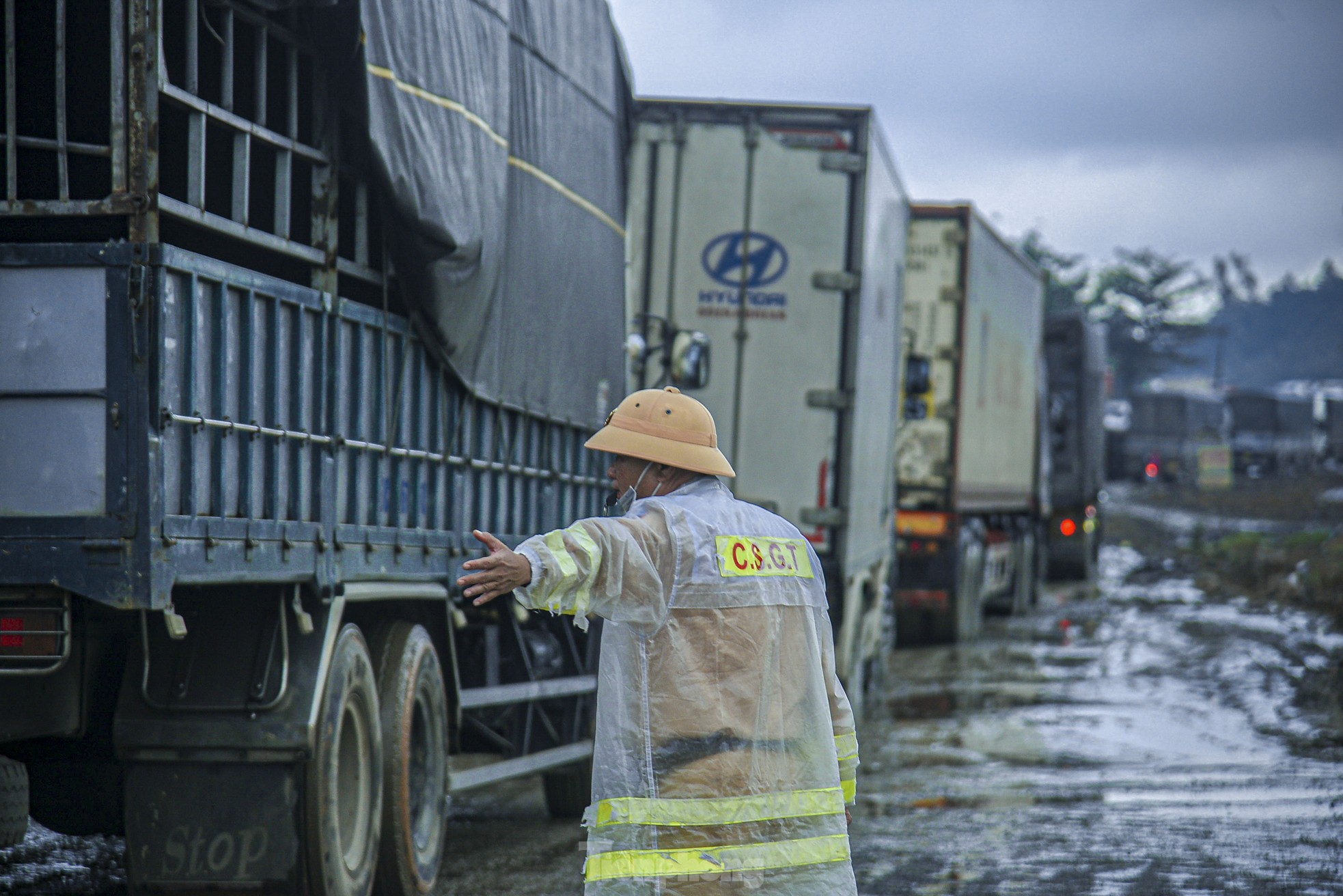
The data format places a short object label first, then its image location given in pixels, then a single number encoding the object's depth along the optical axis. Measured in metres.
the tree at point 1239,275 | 179.75
